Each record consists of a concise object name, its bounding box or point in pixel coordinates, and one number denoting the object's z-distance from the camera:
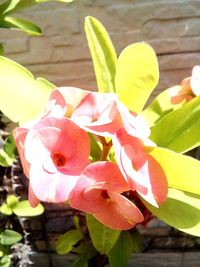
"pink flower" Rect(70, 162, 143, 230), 0.19
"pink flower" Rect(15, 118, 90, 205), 0.18
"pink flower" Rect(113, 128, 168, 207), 0.19
